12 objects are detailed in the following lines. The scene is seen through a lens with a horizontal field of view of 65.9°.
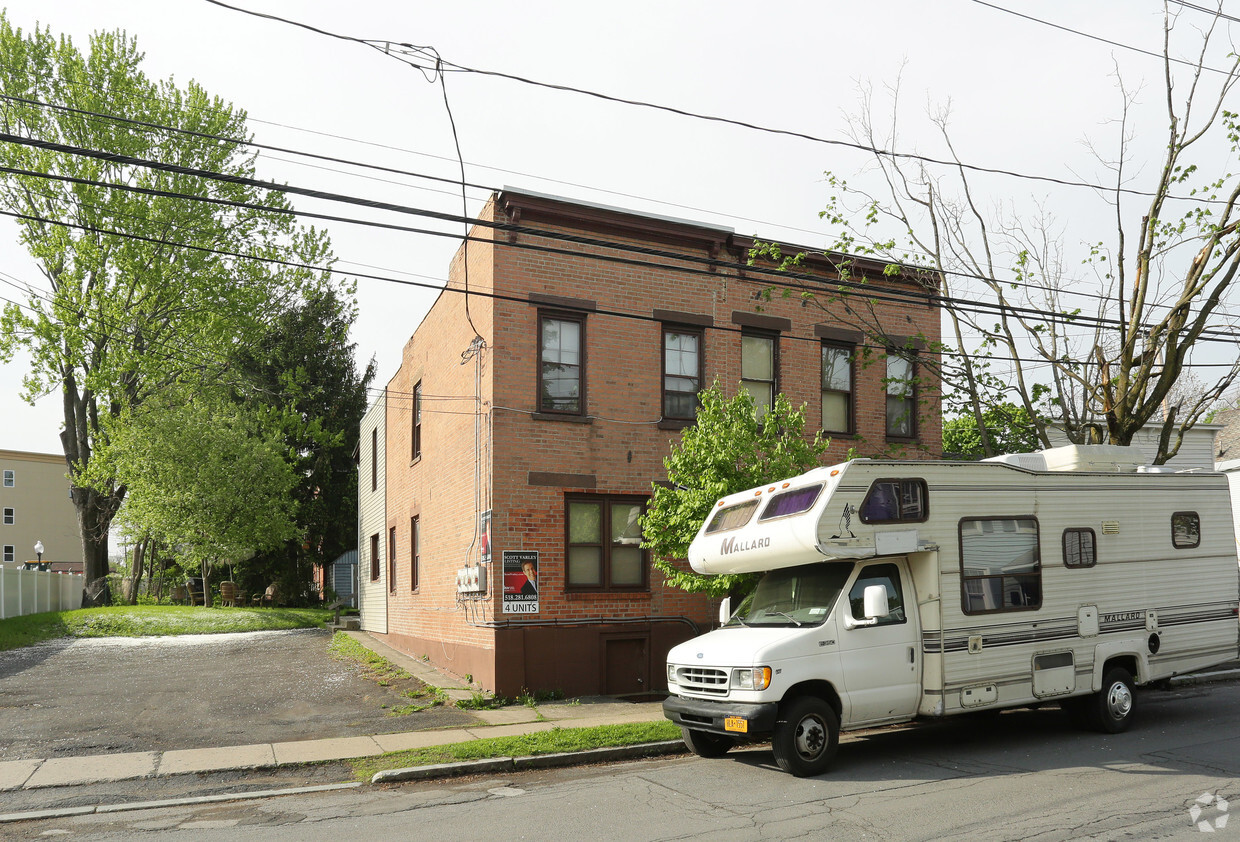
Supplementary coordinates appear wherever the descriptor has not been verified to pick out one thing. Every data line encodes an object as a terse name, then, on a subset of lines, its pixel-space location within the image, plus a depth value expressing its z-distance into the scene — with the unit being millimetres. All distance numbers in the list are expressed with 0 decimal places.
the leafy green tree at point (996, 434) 17625
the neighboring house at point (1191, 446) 23531
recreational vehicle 9477
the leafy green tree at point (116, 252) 29453
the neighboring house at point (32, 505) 65062
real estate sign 14250
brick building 14602
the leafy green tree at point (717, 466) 12836
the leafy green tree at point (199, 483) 33031
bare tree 15453
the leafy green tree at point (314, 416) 43375
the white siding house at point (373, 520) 26550
